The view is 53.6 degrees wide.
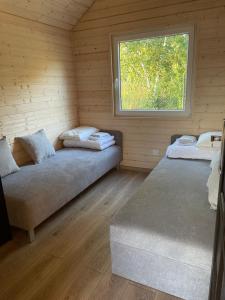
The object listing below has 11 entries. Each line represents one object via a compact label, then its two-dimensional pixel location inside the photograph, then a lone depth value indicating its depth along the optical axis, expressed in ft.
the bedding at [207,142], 8.69
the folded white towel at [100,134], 11.21
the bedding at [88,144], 10.82
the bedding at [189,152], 8.71
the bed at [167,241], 4.42
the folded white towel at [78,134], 11.16
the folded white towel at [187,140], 9.36
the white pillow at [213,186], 5.20
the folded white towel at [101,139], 10.95
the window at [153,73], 9.81
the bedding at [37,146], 9.23
